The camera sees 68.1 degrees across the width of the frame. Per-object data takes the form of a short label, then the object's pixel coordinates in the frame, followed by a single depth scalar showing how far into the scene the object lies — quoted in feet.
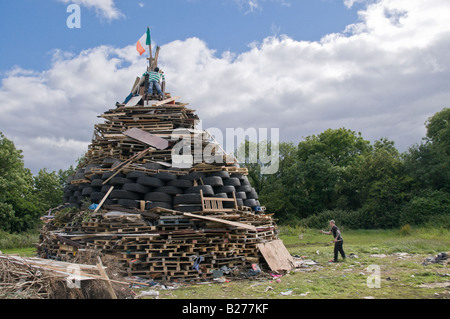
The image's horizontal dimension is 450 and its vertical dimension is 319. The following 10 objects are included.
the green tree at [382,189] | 89.61
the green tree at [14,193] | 91.71
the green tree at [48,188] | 113.39
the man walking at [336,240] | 40.06
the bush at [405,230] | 72.26
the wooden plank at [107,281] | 22.79
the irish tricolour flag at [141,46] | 53.72
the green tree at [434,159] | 85.05
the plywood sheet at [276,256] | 36.01
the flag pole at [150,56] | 53.72
